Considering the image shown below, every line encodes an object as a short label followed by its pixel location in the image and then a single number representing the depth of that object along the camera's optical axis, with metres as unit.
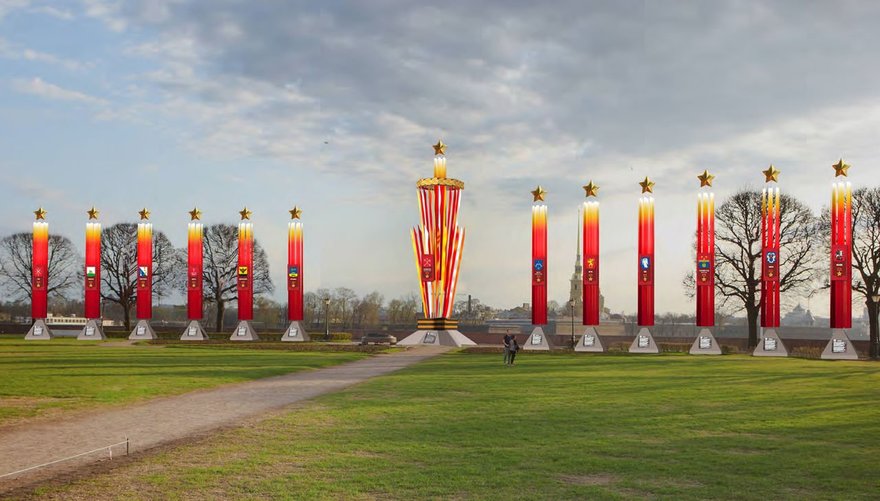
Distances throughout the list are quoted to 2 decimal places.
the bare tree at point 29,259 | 78.75
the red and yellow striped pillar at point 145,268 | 60.38
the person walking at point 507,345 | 37.28
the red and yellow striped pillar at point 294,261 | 58.78
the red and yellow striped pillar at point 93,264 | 61.09
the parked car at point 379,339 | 61.94
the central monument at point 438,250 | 60.91
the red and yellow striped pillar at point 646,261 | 48.72
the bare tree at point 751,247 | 55.59
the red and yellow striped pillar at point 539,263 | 52.25
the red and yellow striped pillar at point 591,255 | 50.00
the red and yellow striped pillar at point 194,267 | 59.81
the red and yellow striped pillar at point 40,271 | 61.25
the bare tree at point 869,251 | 50.41
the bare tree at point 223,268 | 74.94
